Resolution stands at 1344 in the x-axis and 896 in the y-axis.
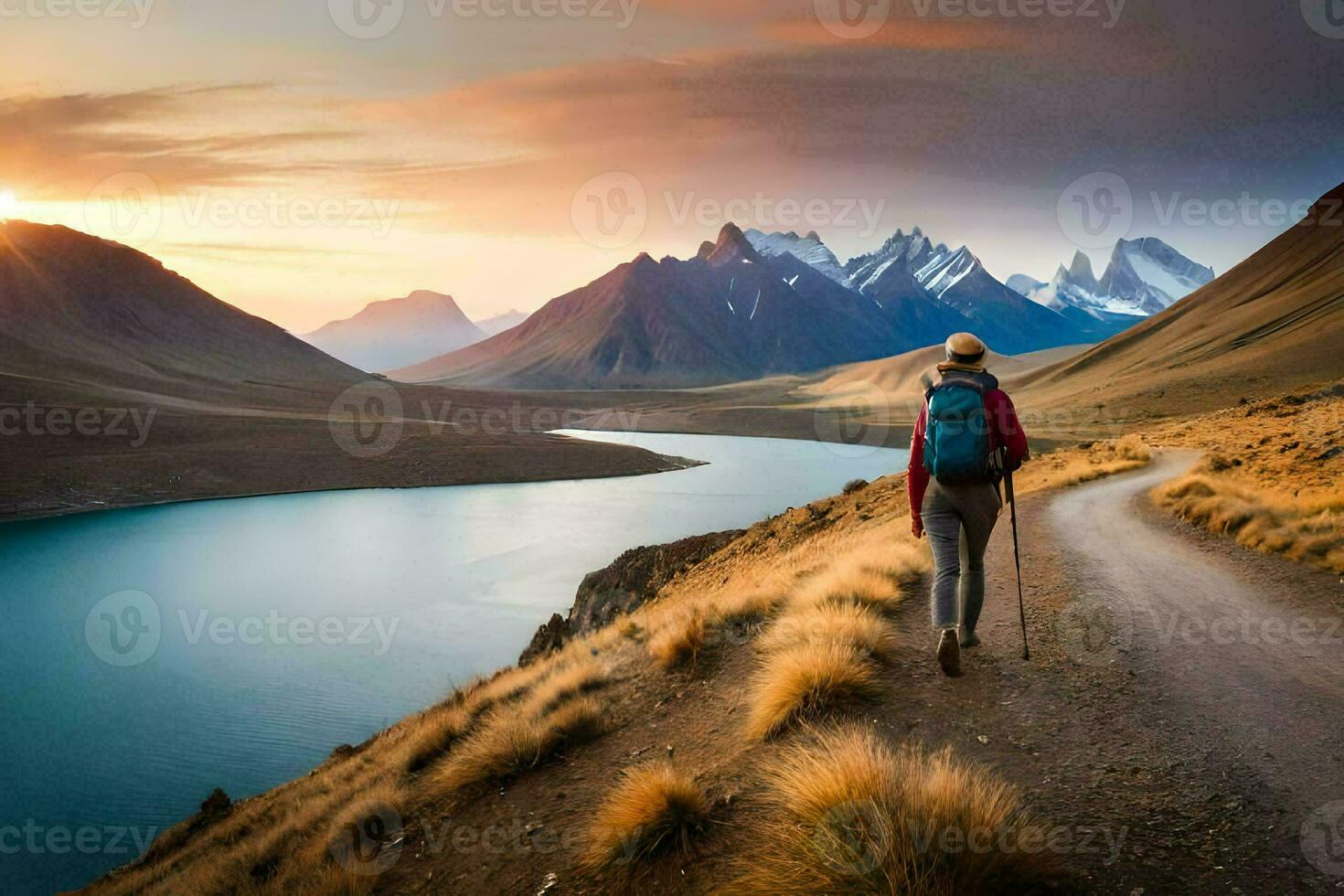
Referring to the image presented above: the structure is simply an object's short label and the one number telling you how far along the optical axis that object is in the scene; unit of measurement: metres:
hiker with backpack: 4.74
